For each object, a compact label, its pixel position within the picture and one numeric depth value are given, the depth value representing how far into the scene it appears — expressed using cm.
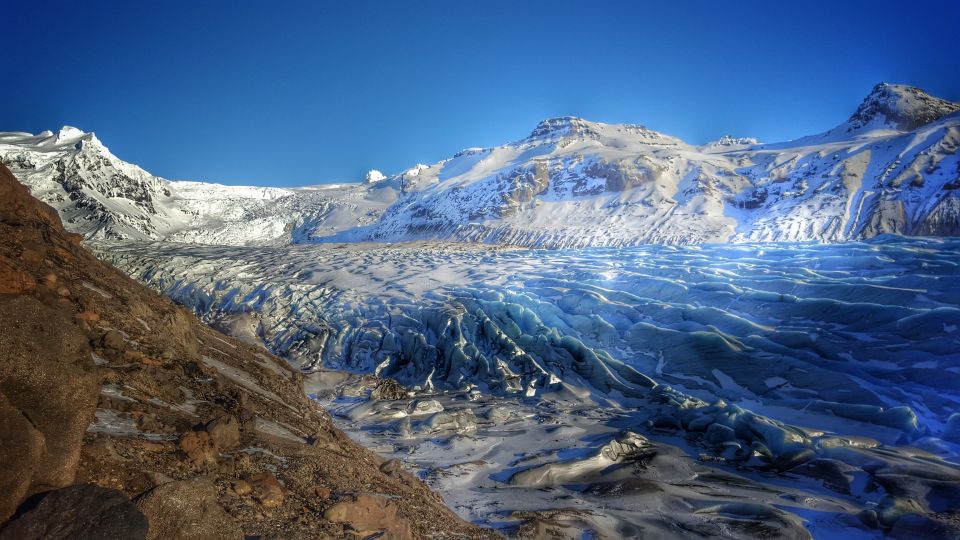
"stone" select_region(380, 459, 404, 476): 581
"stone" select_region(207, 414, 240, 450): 393
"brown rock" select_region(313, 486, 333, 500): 385
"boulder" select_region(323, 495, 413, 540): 356
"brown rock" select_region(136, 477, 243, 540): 274
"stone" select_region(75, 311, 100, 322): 490
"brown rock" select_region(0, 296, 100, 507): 273
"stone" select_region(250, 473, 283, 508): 340
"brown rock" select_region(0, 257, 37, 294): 369
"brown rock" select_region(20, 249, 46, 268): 477
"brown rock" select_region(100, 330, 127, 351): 477
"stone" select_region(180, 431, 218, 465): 357
